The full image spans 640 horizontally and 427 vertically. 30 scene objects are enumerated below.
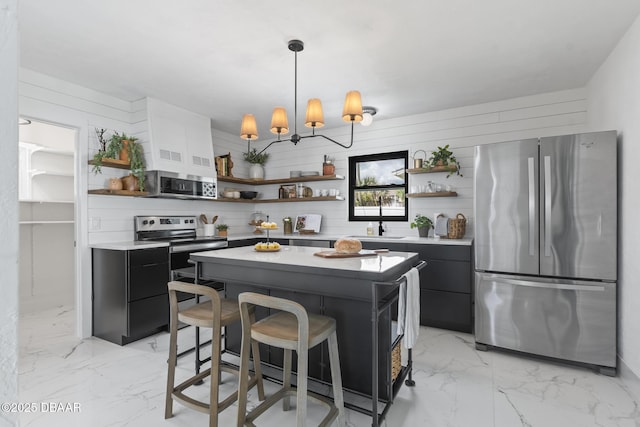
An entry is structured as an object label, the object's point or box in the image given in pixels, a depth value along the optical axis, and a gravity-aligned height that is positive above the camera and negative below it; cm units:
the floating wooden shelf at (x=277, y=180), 491 +47
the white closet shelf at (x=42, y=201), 410 +14
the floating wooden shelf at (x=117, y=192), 362 +21
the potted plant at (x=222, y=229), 499 -25
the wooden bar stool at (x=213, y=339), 195 -76
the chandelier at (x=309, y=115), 246 +71
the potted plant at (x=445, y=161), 413 +62
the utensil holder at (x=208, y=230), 471 -25
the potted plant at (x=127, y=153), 371 +64
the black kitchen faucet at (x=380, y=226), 465 -20
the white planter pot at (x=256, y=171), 552 +64
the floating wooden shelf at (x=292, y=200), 493 +18
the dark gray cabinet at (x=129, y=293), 334 -81
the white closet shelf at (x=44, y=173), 421 +48
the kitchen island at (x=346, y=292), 194 -48
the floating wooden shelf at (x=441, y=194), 414 +21
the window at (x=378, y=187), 471 +35
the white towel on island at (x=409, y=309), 208 -59
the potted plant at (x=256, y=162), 552 +81
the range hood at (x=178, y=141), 388 +86
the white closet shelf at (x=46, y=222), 406 -12
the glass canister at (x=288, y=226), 538 -22
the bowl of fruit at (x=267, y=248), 274 -29
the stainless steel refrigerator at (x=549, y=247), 275 -30
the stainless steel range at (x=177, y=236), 381 -30
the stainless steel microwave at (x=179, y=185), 383 +31
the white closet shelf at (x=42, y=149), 415 +77
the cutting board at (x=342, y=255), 236 -30
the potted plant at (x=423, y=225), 424 -17
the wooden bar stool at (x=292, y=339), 172 -67
